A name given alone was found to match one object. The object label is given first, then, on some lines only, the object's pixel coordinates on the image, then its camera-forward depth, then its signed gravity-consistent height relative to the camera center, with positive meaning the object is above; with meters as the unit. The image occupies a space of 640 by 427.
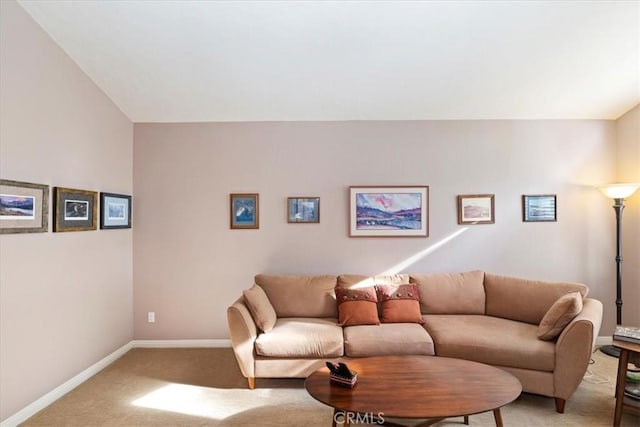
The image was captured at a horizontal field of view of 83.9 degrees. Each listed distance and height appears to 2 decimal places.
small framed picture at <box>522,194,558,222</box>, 4.11 +0.11
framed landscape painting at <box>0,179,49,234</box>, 2.48 +0.08
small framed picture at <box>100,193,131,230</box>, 3.61 +0.07
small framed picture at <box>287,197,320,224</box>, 4.14 +0.08
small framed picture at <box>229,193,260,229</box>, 4.13 +0.00
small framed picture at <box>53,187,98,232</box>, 2.98 +0.08
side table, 2.39 -1.15
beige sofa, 2.74 -1.01
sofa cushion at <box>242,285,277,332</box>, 3.15 -0.85
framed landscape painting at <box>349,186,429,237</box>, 4.11 +0.06
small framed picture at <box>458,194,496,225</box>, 4.11 +0.08
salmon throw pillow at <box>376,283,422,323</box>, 3.44 -0.86
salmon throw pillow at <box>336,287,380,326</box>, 3.36 -0.87
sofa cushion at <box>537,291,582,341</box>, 2.81 -0.80
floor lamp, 3.73 -0.07
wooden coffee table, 1.95 -1.05
